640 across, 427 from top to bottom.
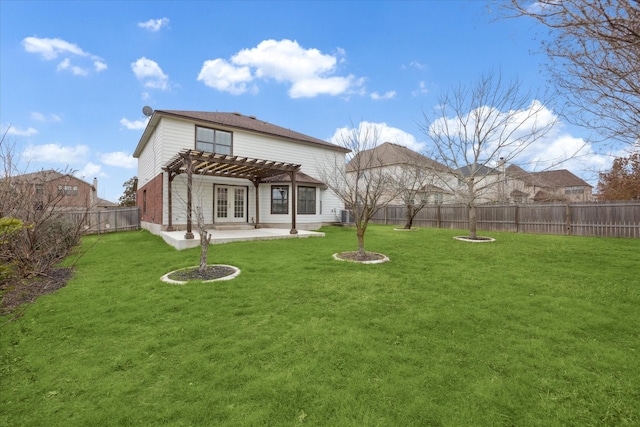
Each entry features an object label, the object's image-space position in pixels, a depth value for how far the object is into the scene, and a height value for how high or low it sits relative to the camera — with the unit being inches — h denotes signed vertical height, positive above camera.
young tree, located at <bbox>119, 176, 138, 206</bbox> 1277.1 +101.0
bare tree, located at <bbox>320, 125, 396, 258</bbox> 309.3 +82.3
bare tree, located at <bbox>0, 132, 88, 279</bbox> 181.3 +5.8
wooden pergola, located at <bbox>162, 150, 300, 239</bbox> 384.2 +79.4
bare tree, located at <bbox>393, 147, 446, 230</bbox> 527.8 +79.0
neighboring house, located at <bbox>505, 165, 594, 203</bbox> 1145.8 +117.2
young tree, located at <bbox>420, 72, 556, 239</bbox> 429.4 +145.4
